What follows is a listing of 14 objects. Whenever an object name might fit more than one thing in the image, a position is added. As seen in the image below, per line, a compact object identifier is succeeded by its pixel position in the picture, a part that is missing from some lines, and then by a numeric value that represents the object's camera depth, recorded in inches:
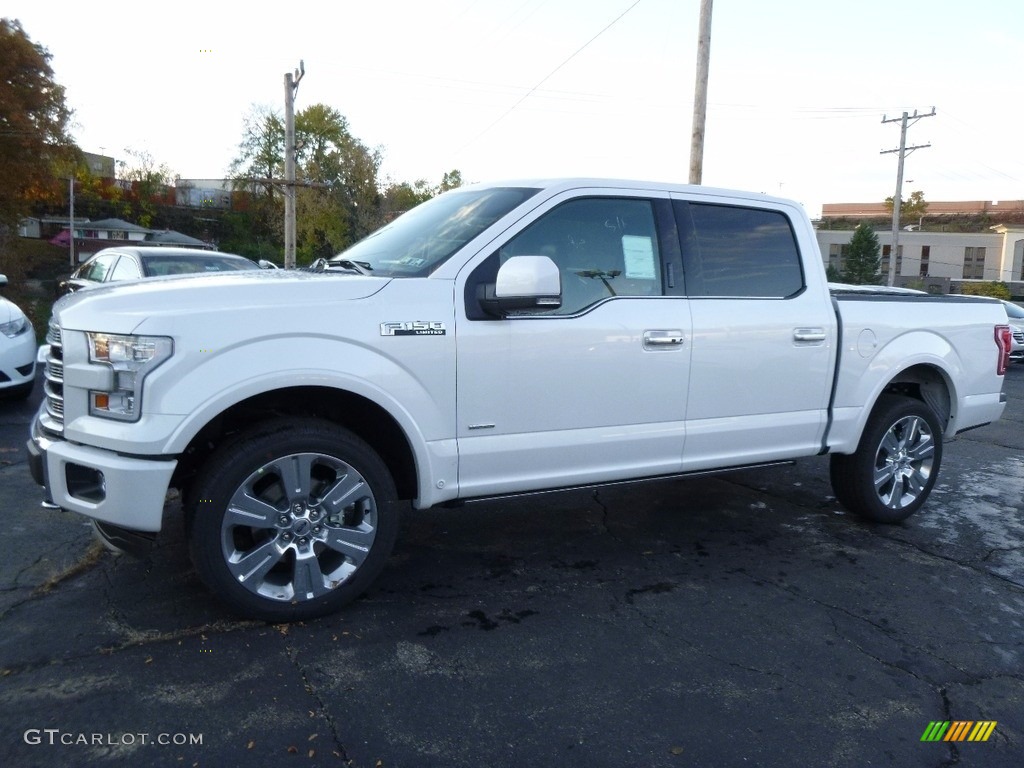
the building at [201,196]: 2615.7
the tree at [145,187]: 2381.9
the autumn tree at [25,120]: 799.7
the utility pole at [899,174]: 1673.2
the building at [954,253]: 2984.7
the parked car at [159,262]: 394.9
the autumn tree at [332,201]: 2407.7
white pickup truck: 130.9
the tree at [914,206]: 3865.7
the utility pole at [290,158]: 1010.7
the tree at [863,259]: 2620.6
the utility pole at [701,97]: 613.6
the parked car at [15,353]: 310.0
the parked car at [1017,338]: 662.5
